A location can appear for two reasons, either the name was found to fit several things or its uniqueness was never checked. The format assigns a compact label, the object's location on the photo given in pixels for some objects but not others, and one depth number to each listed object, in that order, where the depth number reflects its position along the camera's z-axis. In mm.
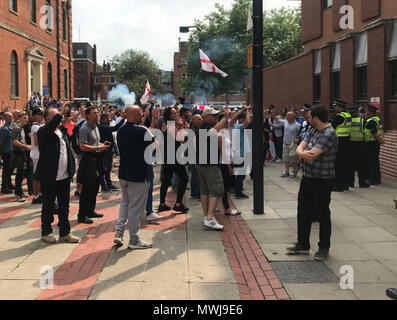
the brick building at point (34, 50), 22469
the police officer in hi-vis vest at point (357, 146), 10328
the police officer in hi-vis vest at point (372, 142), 10508
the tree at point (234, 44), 46531
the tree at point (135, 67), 64750
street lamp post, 7812
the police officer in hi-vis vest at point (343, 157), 10060
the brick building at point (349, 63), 13242
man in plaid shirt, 5516
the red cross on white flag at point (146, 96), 14781
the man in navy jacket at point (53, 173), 6102
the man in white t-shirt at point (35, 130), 7734
